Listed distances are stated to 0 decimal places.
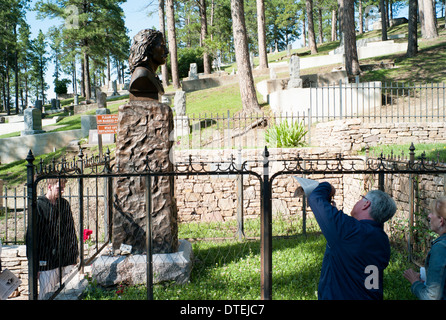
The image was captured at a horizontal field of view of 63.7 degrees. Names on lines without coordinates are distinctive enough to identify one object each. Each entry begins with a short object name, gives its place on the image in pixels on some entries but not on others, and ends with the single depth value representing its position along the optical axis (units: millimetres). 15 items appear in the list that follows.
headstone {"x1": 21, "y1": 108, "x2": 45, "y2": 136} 17022
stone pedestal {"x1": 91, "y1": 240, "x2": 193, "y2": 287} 4555
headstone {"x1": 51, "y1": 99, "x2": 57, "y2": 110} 34478
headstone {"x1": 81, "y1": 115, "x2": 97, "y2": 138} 16355
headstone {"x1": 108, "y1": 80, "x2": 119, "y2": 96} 36156
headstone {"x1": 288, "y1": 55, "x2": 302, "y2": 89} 14259
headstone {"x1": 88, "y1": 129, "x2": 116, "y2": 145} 9803
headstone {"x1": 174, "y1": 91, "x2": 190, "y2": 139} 12609
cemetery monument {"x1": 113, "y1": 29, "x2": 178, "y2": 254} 4844
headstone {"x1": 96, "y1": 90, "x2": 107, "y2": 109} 15784
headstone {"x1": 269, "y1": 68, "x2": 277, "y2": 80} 20031
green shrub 9953
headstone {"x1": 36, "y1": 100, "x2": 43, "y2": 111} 24909
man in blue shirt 2369
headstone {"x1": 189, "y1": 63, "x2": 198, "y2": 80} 27734
